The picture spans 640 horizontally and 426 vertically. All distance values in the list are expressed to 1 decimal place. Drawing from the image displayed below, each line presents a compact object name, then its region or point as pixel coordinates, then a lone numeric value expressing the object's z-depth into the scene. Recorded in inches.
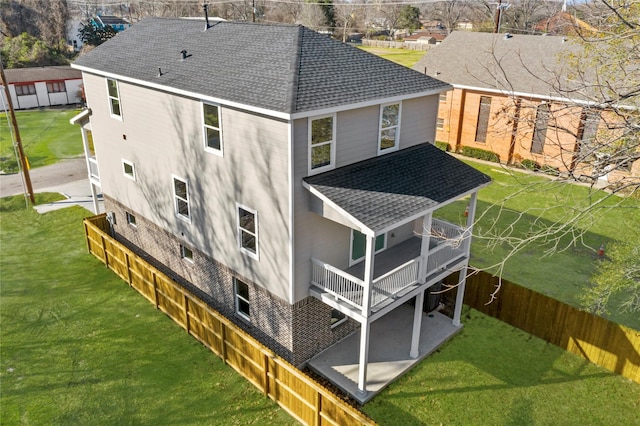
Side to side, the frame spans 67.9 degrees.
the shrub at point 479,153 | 1341.0
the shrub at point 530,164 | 1263.5
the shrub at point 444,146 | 1437.0
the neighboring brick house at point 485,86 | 1250.6
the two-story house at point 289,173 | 498.9
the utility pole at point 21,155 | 939.3
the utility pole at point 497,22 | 1560.0
